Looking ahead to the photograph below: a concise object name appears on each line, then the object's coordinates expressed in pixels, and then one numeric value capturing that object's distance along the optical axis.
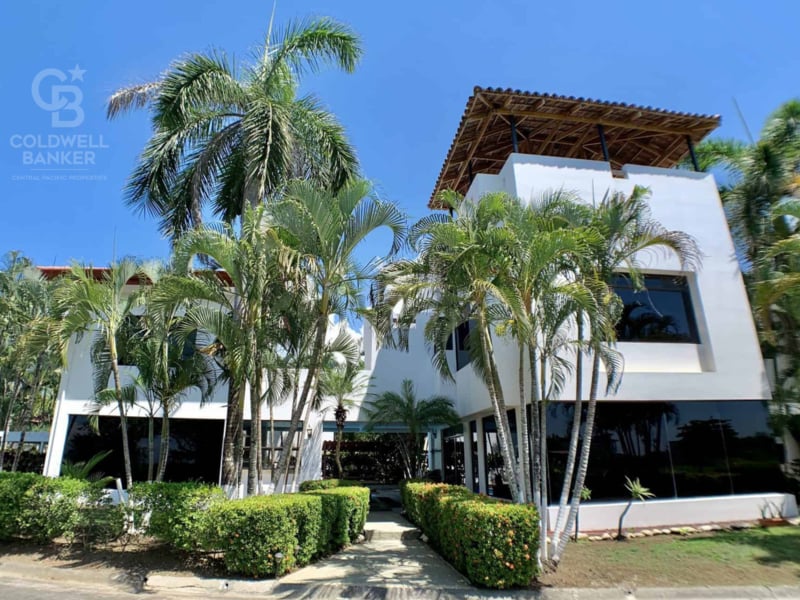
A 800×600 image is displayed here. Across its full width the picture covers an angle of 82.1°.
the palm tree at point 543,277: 7.01
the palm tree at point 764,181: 12.59
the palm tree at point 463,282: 7.38
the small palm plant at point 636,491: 9.71
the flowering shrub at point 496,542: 6.54
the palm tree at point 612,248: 7.53
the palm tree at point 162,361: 8.98
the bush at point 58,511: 8.46
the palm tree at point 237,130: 9.93
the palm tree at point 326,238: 8.05
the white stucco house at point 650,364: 10.37
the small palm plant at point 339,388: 15.36
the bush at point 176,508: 7.49
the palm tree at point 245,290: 7.96
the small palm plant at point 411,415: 14.91
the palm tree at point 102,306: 8.91
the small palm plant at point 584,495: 9.46
